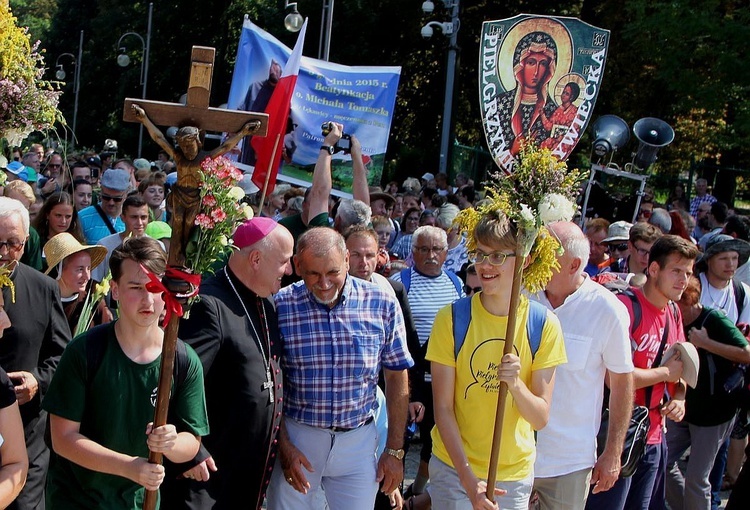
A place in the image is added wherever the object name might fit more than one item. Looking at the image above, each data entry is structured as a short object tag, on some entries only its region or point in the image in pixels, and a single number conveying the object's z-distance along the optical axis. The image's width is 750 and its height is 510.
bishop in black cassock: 4.38
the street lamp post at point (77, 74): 39.03
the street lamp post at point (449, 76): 19.48
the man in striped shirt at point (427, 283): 7.45
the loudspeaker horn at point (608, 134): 12.53
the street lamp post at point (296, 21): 18.09
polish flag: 8.30
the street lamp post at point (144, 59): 35.00
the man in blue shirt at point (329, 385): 4.68
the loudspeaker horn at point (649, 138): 12.70
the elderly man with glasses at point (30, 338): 4.52
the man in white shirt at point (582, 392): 4.94
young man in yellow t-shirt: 4.43
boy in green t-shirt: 3.61
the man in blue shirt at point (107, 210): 8.53
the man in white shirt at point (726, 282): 7.44
